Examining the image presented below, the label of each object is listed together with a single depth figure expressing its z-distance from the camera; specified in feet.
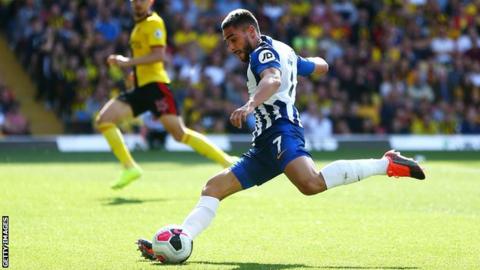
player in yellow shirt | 87.81
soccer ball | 51.60
